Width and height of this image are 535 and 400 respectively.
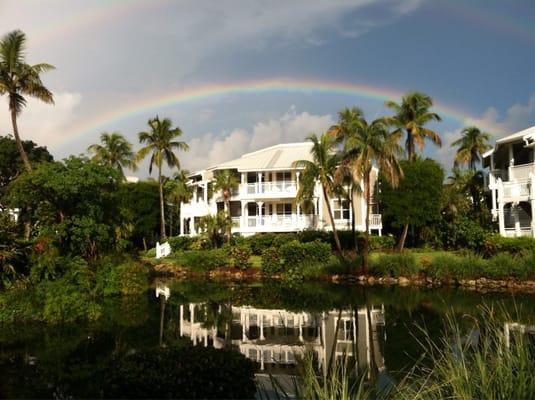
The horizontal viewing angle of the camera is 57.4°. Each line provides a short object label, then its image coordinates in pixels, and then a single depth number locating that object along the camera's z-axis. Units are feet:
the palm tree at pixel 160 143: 165.17
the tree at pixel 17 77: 92.48
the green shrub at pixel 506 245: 94.58
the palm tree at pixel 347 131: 108.88
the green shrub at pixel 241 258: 119.34
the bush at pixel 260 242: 130.82
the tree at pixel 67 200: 73.67
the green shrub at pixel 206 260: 120.37
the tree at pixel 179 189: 162.40
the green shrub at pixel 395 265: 96.12
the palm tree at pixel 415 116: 134.51
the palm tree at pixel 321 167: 108.78
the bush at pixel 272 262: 112.78
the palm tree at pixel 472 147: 157.38
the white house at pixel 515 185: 107.45
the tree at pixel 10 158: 155.53
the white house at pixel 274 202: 136.36
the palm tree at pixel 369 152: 99.45
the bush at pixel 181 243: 143.02
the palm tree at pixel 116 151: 180.86
